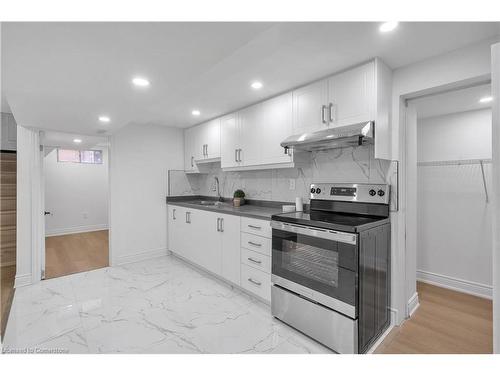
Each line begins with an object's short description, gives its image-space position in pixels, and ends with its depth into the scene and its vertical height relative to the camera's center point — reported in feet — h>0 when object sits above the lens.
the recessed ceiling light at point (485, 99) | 7.40 +2.59
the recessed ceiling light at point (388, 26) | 4.96 +3.20
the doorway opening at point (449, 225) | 6.70 -1.44
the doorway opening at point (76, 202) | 14.20 -1.20
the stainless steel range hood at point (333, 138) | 6.14 +1.25
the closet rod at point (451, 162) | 8.55 +0.81
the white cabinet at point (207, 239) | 9.18 -2.29
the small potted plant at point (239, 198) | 11.09 -0.57
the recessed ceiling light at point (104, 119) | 8.83 +2.43
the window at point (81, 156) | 18.44 +2.28
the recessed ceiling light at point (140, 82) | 5.54 +2.37
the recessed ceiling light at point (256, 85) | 7.89 +3.23
